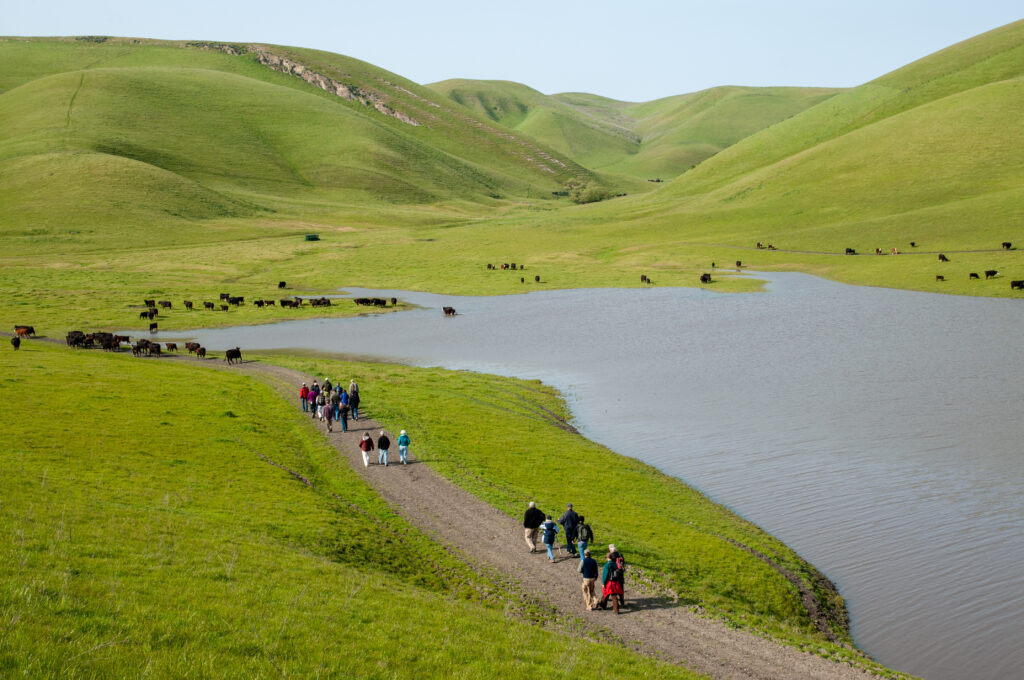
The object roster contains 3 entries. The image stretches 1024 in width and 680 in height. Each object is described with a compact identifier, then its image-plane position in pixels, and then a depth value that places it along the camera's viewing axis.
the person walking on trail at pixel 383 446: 35.78
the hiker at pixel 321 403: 45.50
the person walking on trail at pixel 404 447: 35.88
